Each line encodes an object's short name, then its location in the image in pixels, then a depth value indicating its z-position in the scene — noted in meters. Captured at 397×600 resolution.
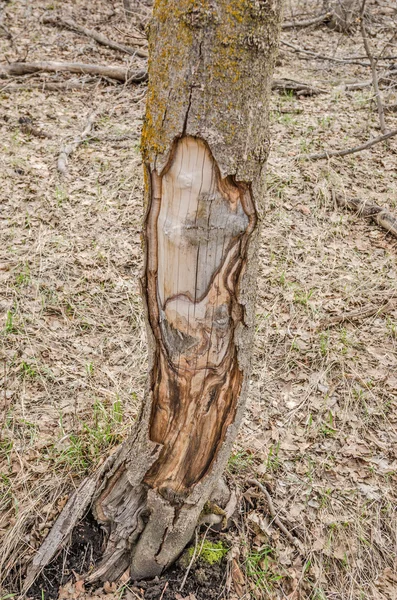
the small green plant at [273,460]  2.66
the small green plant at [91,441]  2.42
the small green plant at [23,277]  3.64
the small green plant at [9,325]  3.21
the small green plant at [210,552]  2.14
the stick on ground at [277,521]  2.37
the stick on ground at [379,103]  5.14
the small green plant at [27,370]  3.00
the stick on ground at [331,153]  4.91
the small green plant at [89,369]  3.03
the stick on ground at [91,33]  7.20
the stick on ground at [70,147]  4.87
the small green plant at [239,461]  2.52
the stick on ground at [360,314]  3.60
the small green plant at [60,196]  4.46
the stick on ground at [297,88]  6.43
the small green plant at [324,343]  3.36
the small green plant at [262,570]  2.17
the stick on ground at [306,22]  8.38
